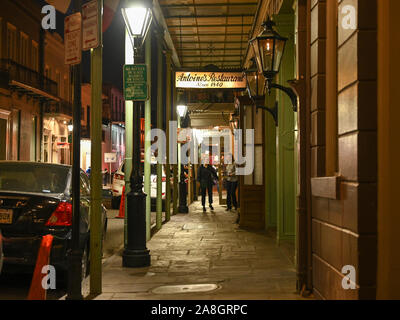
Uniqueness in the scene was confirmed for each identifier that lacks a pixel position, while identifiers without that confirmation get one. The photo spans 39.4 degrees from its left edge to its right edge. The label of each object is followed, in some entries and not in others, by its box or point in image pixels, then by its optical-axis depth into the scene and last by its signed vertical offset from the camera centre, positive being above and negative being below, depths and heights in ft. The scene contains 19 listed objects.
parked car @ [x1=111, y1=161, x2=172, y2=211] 64.13 -1.62
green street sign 30.27 +4.96
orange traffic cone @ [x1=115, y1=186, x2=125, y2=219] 57.47 -4.05
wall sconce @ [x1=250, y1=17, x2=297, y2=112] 27.58 +6.11
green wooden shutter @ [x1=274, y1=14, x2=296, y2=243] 35.96 +1.10
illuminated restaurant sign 52.90 +8.83
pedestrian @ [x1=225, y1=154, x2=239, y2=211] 62.03 -1.30
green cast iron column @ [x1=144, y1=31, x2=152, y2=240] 38.78 +1.87
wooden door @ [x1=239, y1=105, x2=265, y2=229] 46.93 -1.51
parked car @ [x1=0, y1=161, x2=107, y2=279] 22.84 -2.12
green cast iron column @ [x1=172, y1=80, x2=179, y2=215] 61.31 -0.99
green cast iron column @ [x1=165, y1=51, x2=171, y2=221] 54.08 +5.63
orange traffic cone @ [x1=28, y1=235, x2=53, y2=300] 18.61 -3.37
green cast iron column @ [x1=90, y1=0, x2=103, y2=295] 22.75 -0.04
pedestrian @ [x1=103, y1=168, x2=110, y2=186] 143.54 -1.32
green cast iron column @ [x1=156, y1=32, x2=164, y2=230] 47.36 +4.78
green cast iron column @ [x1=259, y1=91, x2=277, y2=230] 45.70 +0.17
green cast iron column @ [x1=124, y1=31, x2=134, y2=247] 33.60 +2.65
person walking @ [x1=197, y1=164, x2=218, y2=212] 66.44 -0.59
